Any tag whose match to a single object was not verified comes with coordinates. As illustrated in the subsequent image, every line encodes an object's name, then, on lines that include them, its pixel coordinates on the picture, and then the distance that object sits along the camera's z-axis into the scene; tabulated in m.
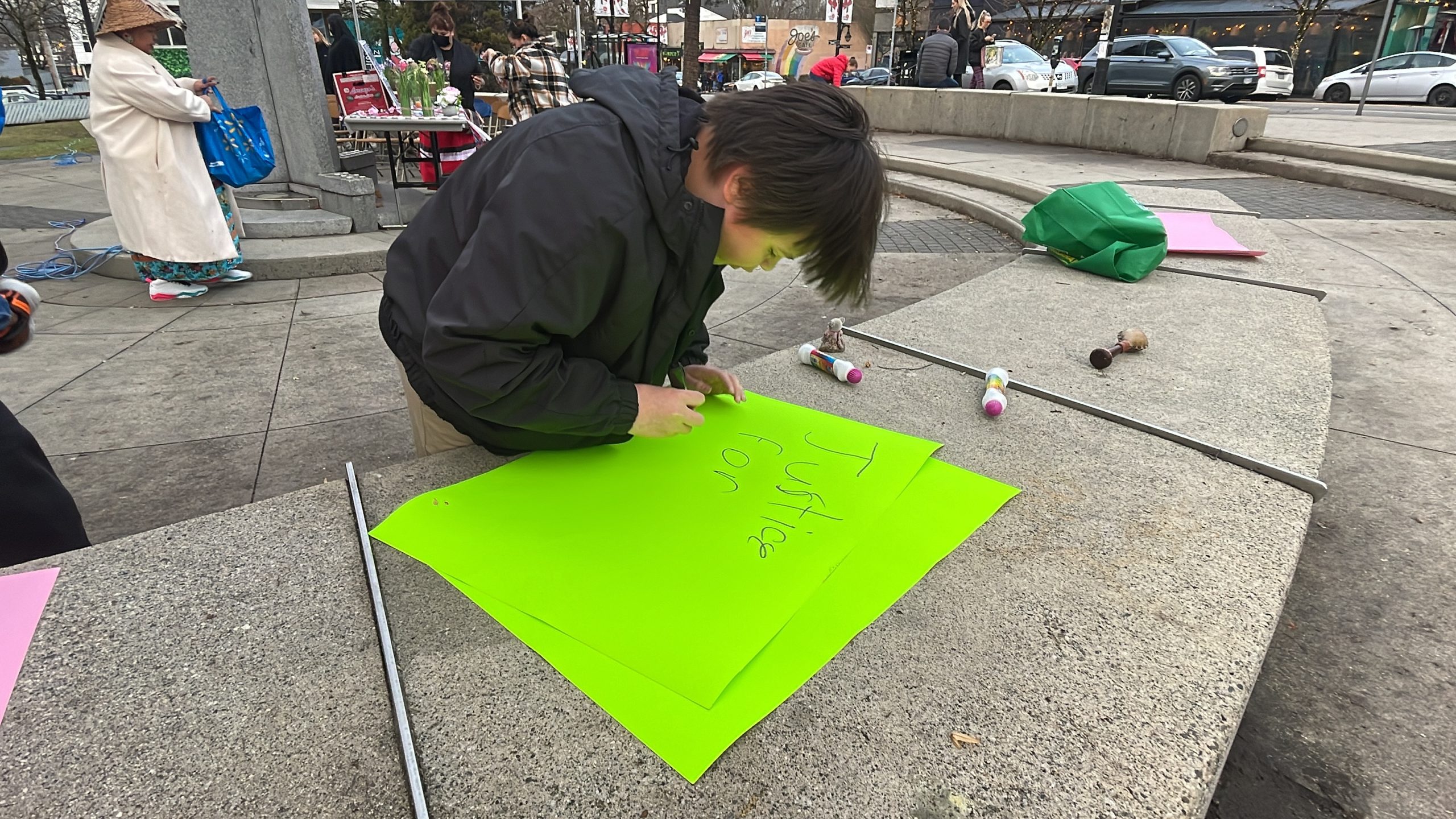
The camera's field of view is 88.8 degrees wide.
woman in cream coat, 4.05
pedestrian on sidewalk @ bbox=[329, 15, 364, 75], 8.42
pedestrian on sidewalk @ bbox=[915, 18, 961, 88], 11.32
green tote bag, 3.23
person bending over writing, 1.15
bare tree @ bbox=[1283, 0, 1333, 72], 25.12
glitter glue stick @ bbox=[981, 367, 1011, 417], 1.93
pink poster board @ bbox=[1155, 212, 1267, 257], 3.66
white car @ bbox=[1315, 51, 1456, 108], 17.97
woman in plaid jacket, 6.78
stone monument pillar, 6.04
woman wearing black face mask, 8.39
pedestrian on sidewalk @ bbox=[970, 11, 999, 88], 13.36
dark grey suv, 16.75
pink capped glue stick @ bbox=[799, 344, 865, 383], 2.14
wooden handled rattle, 2.40
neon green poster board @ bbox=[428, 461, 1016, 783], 0.97
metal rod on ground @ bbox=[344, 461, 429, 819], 0.87
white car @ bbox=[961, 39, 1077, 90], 15.80
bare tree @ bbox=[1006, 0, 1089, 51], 29.41
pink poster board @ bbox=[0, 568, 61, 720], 1.03
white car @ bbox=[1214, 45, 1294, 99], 17.95
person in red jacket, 9.73
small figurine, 2.34
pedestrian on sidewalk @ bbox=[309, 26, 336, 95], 9.03
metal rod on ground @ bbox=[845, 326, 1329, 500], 1.63
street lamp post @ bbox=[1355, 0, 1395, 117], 13.06
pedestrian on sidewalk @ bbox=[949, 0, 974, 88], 11.41
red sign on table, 6.78
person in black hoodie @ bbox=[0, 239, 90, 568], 1.63
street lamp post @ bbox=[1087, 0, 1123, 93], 10.19
